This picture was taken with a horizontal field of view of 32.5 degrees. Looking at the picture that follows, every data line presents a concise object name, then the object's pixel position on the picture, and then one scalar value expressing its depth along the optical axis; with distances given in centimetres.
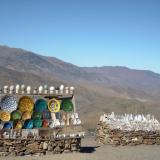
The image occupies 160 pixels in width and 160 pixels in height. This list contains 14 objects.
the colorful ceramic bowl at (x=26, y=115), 1048
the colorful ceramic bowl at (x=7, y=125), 1023
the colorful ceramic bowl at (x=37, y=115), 1063
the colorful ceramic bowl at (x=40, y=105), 1079
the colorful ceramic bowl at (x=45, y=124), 1061
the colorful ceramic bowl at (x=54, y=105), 1094
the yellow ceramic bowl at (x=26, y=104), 1053
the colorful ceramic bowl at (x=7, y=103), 1034
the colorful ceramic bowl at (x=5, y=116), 1027
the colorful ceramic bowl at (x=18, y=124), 1038
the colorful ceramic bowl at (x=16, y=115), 1039
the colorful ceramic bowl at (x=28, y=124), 1043
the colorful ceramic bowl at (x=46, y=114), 1081
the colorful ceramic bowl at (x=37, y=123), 1050
